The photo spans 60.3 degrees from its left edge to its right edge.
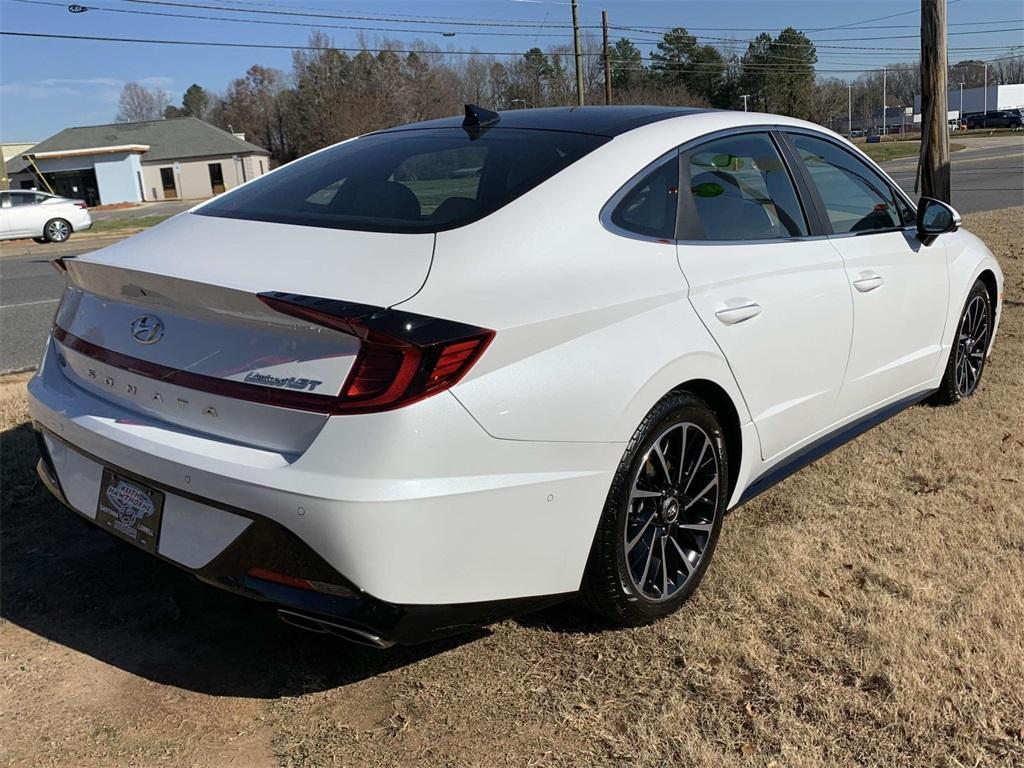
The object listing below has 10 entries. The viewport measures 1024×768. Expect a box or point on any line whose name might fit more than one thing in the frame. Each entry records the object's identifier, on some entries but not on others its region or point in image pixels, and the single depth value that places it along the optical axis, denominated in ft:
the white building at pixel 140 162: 183.32
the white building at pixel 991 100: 353.31
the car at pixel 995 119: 256.52
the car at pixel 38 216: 77.61
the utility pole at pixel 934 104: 27.22
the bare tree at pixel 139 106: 385.23
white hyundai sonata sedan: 7.16
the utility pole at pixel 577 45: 124.87
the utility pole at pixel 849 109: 332.80
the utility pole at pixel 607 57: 141.90
